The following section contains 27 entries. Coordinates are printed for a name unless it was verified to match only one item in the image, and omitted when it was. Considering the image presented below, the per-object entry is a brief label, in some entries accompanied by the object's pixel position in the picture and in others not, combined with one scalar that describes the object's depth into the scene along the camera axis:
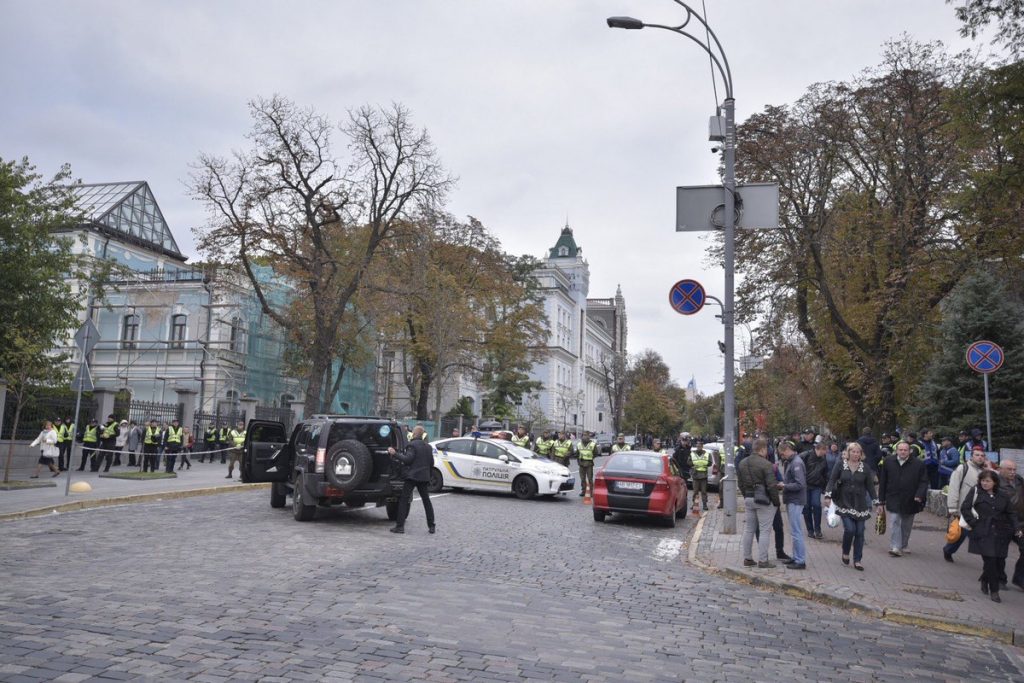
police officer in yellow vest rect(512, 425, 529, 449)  28.30
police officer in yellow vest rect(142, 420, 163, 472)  26.70
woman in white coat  21.42
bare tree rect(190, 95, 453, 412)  32.91
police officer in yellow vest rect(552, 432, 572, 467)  27.05
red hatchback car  16.22
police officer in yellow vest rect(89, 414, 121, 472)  25.91
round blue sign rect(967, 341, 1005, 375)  15.02
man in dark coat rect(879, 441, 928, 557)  12.37
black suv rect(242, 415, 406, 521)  14.07
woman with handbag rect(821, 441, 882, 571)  11.46
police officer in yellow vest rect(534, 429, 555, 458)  27.57
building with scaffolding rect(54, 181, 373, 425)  46.06
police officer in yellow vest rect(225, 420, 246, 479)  24.45
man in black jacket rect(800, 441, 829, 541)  14.21
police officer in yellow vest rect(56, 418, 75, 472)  24.32
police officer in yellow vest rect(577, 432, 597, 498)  22.17
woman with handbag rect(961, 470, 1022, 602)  9.84
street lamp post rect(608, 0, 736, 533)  14.54
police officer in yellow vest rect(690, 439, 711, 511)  20.08
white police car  20.98
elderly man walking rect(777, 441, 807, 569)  11.44
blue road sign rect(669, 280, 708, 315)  15.09
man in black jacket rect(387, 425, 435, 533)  13.39
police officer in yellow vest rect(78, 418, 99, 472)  25.91
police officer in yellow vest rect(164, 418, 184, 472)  26.12
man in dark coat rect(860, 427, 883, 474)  18.22
